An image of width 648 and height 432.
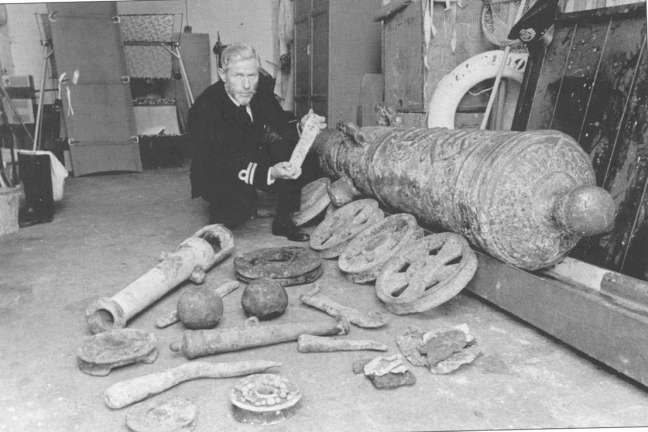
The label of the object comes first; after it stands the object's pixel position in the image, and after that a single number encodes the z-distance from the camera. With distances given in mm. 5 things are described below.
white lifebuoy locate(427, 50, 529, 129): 3943
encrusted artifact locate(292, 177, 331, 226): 3785
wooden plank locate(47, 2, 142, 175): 5969
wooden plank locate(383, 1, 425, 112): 4277
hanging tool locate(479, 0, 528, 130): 3811
